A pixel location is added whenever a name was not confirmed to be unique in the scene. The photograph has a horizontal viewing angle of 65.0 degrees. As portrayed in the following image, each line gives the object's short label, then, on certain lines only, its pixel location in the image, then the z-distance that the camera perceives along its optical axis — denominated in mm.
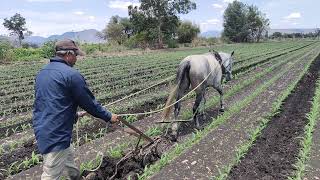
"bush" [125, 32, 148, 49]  27948
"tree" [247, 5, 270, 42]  45494
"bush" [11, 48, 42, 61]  17583
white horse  5086
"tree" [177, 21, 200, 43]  34607
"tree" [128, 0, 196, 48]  27788
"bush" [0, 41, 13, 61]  16299
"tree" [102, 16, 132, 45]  35608
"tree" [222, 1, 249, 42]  41611
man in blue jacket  2554
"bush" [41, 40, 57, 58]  17982
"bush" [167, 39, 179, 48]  29320
